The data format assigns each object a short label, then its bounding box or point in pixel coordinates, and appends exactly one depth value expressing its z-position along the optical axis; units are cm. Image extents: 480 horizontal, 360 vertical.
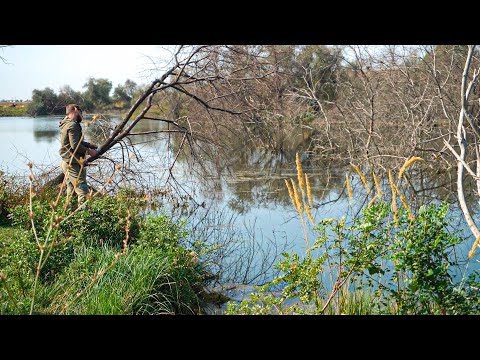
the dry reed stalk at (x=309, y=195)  370
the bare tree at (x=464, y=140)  368
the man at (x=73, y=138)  689
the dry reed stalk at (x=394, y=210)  359
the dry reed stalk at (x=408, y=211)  354
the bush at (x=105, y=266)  421
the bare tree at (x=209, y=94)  874
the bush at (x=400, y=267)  342
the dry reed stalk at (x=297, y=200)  367
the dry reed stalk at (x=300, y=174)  359
